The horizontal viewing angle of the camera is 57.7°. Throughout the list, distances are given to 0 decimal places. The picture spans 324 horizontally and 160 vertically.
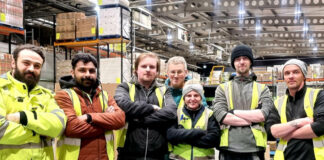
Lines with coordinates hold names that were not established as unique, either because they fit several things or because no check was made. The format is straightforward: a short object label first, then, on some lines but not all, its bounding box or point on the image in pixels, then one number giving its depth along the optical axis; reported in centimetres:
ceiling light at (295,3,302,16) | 951
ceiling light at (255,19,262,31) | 1265
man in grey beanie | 278
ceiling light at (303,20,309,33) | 1329
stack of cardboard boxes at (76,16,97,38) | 812
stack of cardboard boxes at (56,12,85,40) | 831
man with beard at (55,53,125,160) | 273
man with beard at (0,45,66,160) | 238
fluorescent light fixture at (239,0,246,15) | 968
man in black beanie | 298
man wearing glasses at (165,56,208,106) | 340
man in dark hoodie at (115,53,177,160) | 287
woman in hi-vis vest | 301
